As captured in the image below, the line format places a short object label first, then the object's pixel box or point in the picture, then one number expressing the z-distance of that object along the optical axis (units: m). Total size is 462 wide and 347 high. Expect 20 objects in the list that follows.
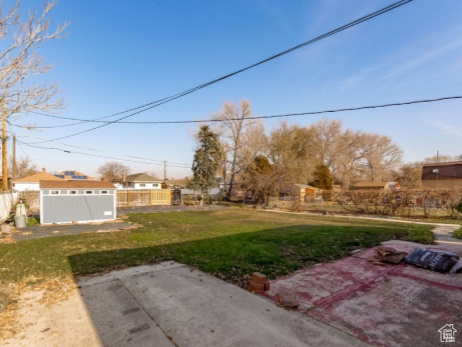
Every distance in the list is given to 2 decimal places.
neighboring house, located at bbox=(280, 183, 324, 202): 25.52
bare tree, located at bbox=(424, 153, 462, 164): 53.12
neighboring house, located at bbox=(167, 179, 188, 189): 56.45
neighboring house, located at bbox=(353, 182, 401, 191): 37.19
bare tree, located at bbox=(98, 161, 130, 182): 60.45
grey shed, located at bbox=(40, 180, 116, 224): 12.74
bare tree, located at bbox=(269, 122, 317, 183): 34.72
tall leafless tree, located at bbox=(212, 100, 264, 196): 35.06
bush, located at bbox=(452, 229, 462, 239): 9.57
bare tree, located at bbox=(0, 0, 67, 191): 5.91
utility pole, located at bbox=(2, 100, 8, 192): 12.12
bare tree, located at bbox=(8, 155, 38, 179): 49.31
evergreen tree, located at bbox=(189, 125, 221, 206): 26.30
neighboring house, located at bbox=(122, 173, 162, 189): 39.97
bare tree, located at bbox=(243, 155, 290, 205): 24.47
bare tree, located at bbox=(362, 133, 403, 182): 45.62
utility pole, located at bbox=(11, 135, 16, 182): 18.80
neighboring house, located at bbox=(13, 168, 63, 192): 34.50
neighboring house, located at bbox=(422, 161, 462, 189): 31.80
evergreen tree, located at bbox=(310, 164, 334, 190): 37.59
